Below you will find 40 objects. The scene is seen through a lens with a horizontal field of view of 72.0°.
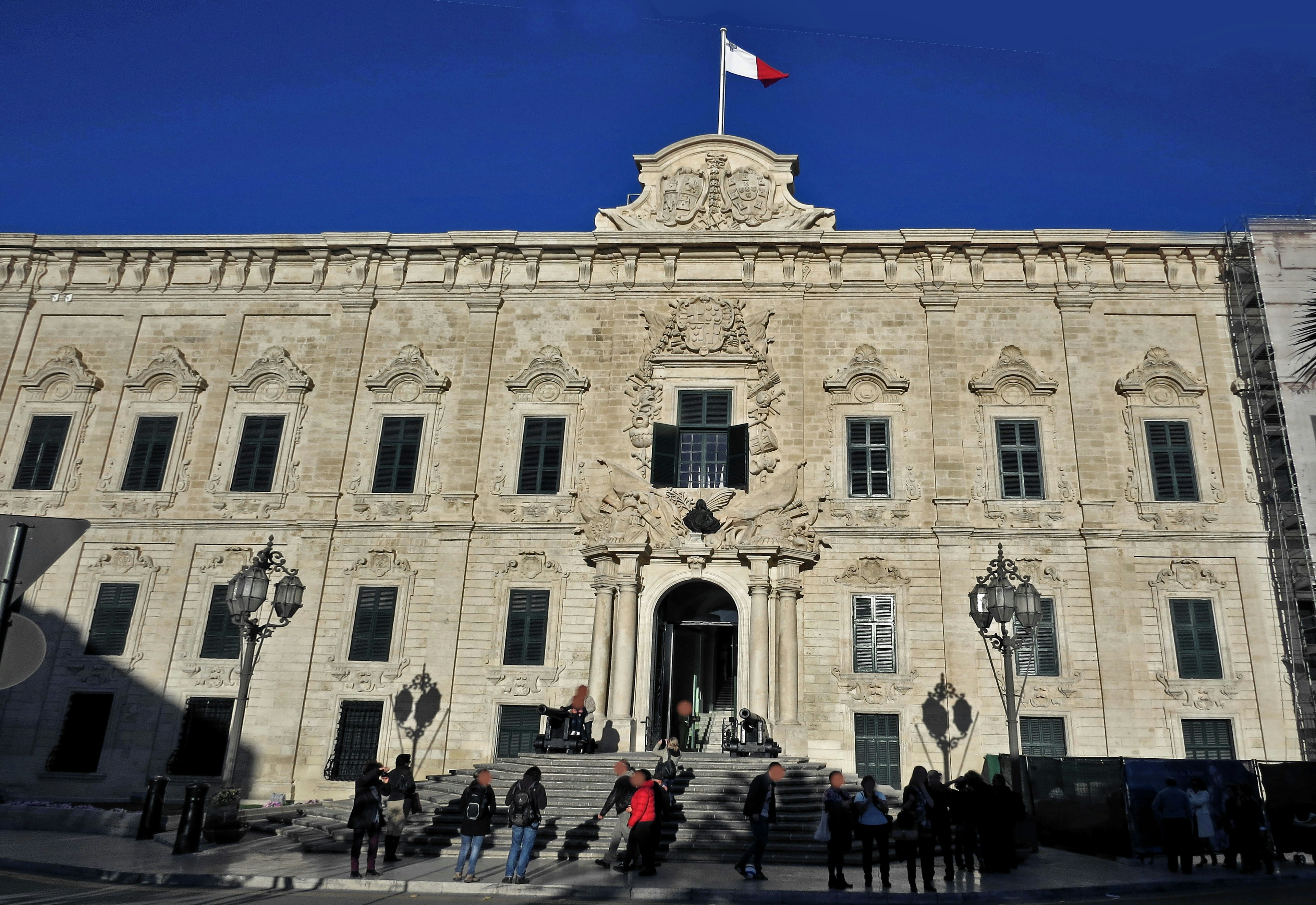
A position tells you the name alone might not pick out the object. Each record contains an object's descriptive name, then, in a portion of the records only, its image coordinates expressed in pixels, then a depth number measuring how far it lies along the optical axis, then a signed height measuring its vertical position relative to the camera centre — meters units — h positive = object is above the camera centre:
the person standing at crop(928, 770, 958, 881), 12.34 -0.55
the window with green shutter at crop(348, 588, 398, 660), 21.11 +2.67
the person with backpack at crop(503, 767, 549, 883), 11.60 -0.83
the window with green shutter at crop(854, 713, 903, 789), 19.45 +0.44
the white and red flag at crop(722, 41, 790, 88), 24.75 +18.11
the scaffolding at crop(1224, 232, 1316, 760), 19.36 +6.73
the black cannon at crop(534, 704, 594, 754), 17.94 +0.36
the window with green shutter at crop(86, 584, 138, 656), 21.59 +2.56
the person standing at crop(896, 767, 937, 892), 11.60 -0.70
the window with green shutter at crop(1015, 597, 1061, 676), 19.78 +2.50
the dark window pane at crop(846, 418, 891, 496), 21.53 +7.09
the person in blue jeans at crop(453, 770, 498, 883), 11.74 -0.88
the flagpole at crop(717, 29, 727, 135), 24.78 +17.51
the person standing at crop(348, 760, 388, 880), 11.92 -0.86
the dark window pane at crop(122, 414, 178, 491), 22.97 +6.80
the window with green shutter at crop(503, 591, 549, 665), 20.80 +2.73
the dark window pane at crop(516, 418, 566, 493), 22.20 +6.97
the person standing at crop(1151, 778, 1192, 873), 13.18 -0.61
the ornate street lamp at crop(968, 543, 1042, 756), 15.28 +2.70
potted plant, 14.77 -1.28
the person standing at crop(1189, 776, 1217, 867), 13.49 -0.45
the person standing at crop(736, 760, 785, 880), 12.20 -0.68
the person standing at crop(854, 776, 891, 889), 11.61 -0.70
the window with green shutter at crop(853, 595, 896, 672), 20.20 +2.86
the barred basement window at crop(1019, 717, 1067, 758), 19.30 +0.81
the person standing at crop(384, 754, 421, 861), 12.80 -0.79
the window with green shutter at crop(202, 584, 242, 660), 21.23 +2.33
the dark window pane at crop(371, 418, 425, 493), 22.50 +6.88
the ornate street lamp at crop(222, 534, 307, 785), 15.70 +2.25
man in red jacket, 12.11 -0.79
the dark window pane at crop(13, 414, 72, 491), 23.06 +6.73
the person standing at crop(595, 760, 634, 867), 12.37 -0.66
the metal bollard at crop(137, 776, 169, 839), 15.61 -1.24
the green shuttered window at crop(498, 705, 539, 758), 20.09 +0.47
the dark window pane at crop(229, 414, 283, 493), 22.78 +6.84
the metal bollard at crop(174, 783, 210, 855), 13.84 -1.25
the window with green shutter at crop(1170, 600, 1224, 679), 19.66 +3.00
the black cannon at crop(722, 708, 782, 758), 17.64 +0.39
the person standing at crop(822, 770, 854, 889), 11.52 -0.87
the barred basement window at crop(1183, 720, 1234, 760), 19.06 +0.90
